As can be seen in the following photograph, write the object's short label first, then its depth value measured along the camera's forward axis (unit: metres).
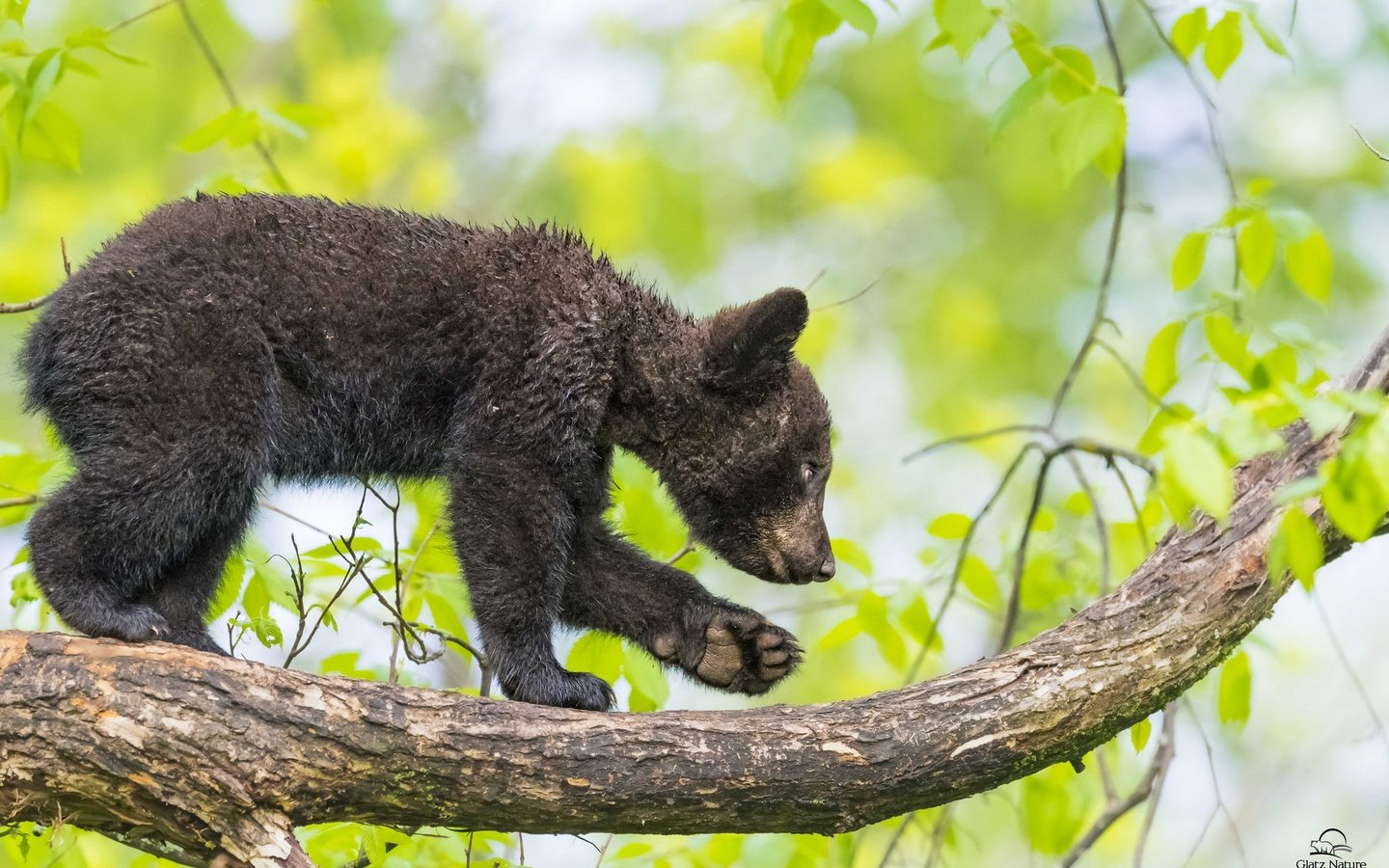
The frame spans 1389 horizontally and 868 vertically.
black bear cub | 10.11
